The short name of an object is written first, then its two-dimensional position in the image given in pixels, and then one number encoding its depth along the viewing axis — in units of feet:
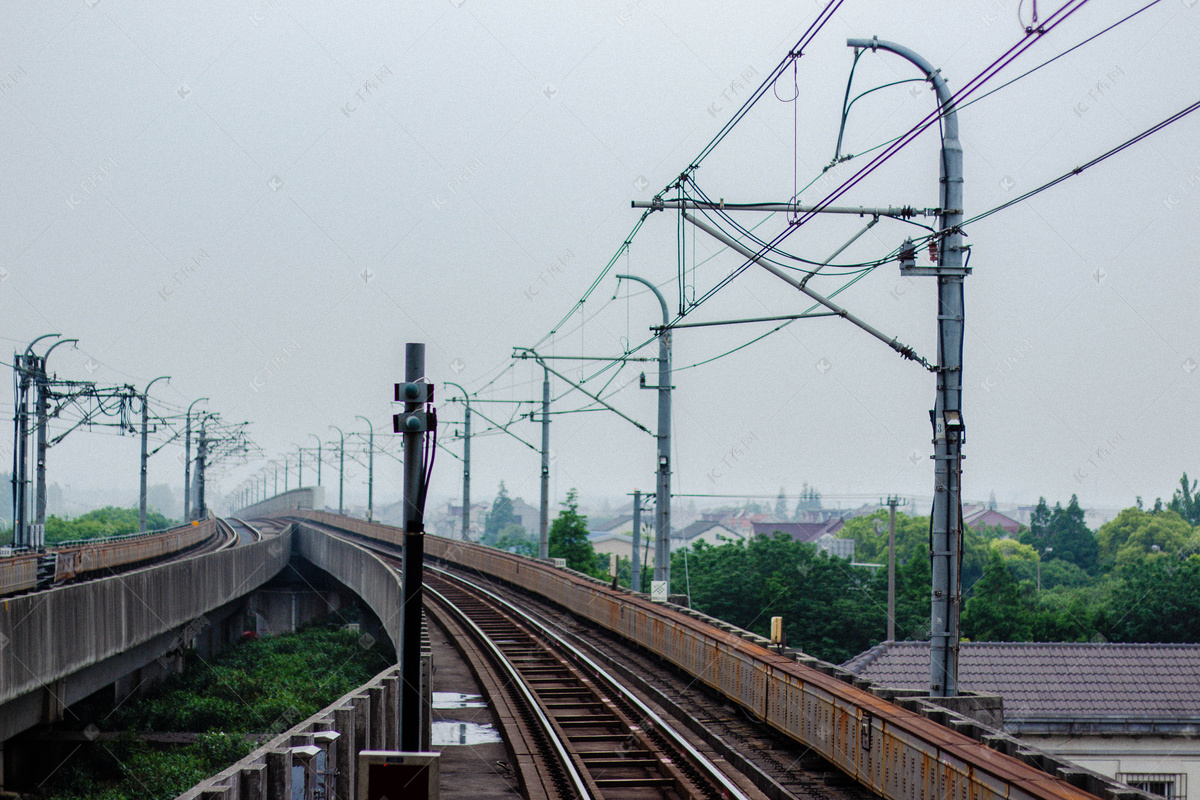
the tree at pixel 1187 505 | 554.05
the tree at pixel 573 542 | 219.00
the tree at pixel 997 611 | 213.25
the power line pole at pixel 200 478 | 242.17
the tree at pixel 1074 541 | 443.73
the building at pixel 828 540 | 584.81
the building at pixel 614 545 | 559.38
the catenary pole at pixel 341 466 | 296.36
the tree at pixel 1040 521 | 491.31
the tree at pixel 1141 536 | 428.15
